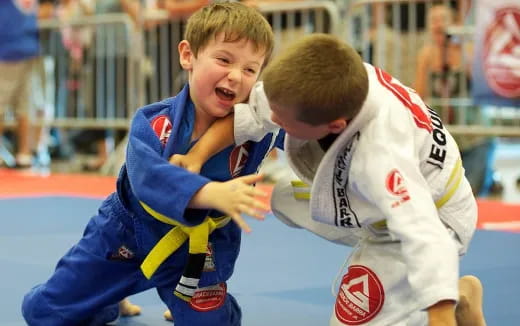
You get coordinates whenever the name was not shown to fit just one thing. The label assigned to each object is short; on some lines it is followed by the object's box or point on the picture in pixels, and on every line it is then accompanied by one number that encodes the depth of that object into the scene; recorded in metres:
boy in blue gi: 3.12
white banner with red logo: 8.11
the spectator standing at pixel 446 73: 8.93
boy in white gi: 2.63
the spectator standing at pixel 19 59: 11.07
